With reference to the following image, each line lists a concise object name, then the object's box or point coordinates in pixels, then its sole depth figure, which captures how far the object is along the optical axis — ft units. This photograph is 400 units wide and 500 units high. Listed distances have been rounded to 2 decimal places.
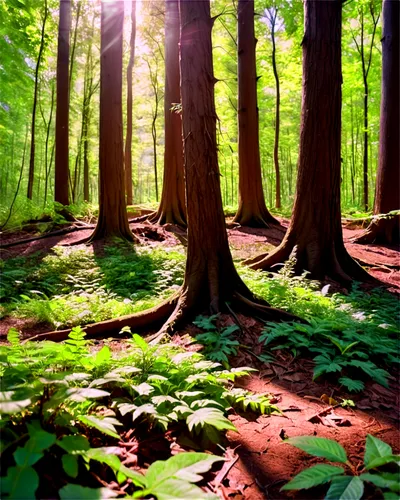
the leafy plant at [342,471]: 4.39
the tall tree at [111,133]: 26.48
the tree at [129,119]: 51.70
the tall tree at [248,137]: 33.50
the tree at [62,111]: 35.01
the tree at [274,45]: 47.93
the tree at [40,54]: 38.83
